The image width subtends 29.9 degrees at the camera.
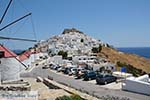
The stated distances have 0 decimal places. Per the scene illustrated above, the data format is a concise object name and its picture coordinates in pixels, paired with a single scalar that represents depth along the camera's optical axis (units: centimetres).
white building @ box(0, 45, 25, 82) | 3981
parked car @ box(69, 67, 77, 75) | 5447
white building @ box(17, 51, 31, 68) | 7500
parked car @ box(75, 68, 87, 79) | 4782
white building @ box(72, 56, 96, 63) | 8043
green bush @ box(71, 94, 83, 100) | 2000
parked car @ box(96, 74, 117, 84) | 3862
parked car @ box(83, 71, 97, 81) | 4402
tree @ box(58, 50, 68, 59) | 10002
